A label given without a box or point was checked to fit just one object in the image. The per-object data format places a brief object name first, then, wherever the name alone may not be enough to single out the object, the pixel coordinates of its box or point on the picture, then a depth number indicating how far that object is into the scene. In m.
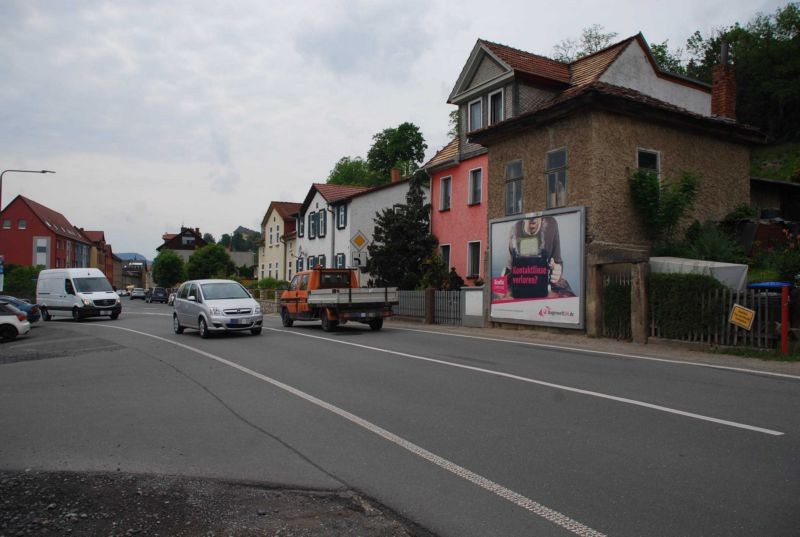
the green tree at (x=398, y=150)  65.94
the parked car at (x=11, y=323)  18.98
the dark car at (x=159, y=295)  64.88
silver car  17.39
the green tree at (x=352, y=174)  72.94
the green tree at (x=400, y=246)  29.28
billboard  17.89
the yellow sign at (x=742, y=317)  12.45
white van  28.50
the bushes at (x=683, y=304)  13.45
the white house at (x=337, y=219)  37.19
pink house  26.69
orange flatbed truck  19.19
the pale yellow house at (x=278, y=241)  52.84
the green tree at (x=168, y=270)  91.88
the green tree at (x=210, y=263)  69.75
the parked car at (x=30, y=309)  24.99
